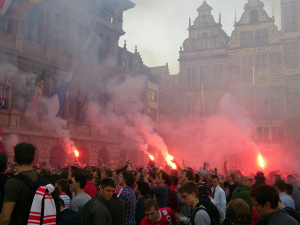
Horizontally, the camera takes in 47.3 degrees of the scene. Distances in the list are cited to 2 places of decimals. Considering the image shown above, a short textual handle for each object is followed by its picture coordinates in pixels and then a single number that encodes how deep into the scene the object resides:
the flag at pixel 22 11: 17.50
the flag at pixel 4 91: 17.56
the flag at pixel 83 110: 22.41
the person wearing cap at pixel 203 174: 9.07
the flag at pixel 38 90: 18.92
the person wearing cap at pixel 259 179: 8.41
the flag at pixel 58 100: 20.30
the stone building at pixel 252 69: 34.72
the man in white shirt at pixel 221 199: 6.85
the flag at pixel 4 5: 16.92
